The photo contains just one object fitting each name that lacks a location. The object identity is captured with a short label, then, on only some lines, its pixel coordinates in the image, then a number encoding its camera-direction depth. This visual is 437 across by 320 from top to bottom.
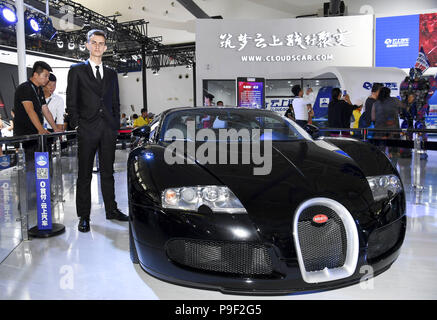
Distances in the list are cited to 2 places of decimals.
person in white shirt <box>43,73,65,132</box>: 5.38
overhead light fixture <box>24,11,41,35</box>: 7.46
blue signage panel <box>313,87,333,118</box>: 9.69
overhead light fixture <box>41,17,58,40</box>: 8.39
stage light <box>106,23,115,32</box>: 14.90
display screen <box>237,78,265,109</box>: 9.45
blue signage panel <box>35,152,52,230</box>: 2.80
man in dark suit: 2.82
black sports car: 1.46
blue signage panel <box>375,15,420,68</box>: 9.97
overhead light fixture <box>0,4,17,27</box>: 5.86
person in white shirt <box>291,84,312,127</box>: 7.84
